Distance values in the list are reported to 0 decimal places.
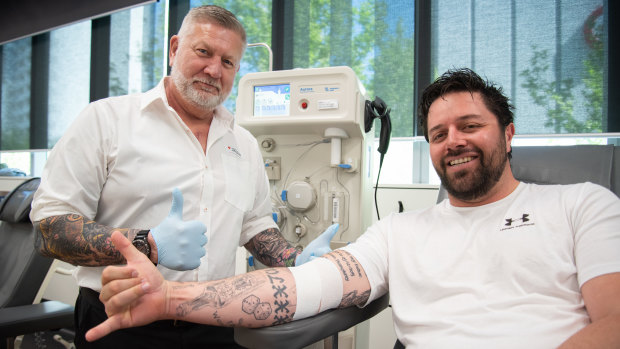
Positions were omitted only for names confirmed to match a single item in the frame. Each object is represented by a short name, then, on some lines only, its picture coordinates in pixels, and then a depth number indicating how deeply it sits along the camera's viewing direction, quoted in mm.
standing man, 953
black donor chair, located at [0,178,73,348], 1151
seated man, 771
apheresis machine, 1591
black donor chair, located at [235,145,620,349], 760
